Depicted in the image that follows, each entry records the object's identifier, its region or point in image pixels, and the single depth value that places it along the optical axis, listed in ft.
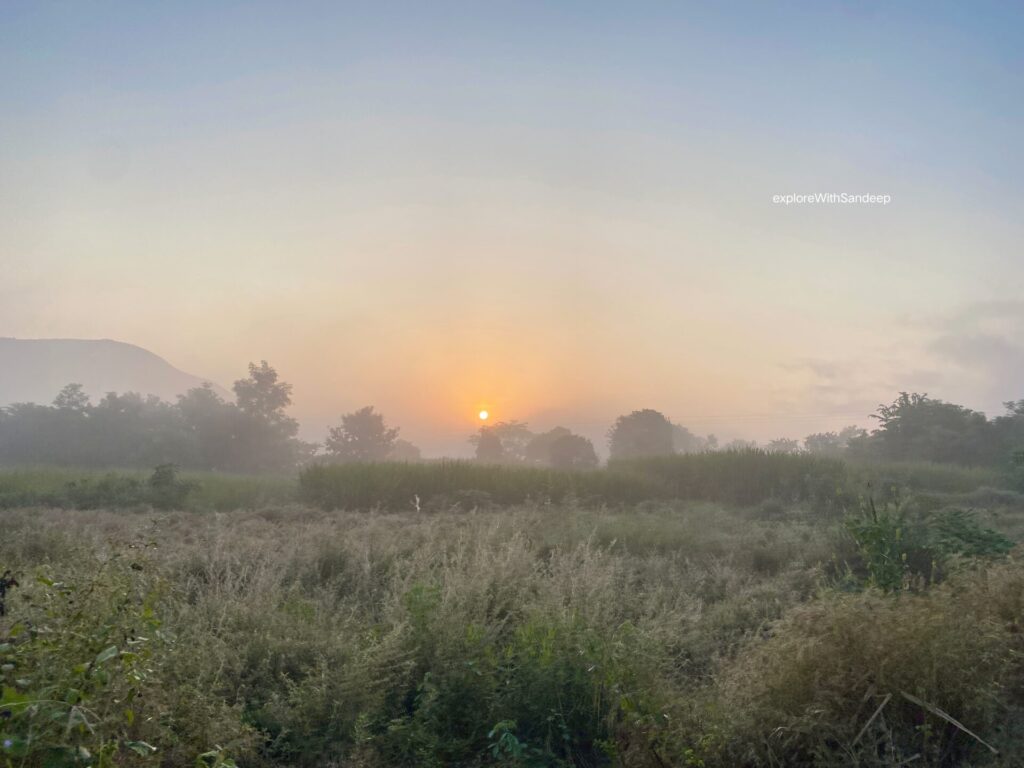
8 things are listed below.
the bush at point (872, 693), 11.02
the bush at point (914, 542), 19.71
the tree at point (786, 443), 140.41
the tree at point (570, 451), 136.05
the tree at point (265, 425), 134.62
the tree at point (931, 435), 97.19
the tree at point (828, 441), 147.74
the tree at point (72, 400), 123.14
